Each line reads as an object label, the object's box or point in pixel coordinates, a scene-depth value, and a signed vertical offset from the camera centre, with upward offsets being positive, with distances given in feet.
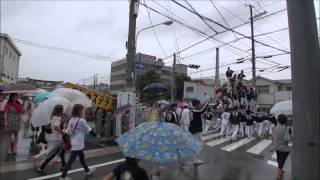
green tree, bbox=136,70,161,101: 204.85 +18.54
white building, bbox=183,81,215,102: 153.99 +9.61
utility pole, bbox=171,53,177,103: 108.88 +10.02
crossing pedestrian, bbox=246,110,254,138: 58.65 -2.04
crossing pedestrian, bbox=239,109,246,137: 58.66 -1.91
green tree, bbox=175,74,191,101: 217.36 +17.62
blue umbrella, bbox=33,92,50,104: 40.14 +1.20
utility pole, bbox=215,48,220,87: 101.36 +12.43
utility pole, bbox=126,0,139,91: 48.70 +9.05
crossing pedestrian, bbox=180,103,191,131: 43.37 -1.14
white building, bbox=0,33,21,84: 145.38 +22.40
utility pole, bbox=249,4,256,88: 91.50 +12.83
